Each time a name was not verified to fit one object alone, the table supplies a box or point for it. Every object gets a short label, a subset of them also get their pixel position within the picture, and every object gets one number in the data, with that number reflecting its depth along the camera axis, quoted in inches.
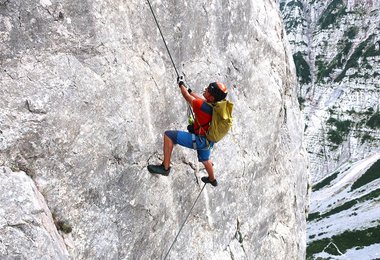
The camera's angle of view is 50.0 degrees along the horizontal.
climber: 442.0
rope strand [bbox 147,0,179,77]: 474.8
